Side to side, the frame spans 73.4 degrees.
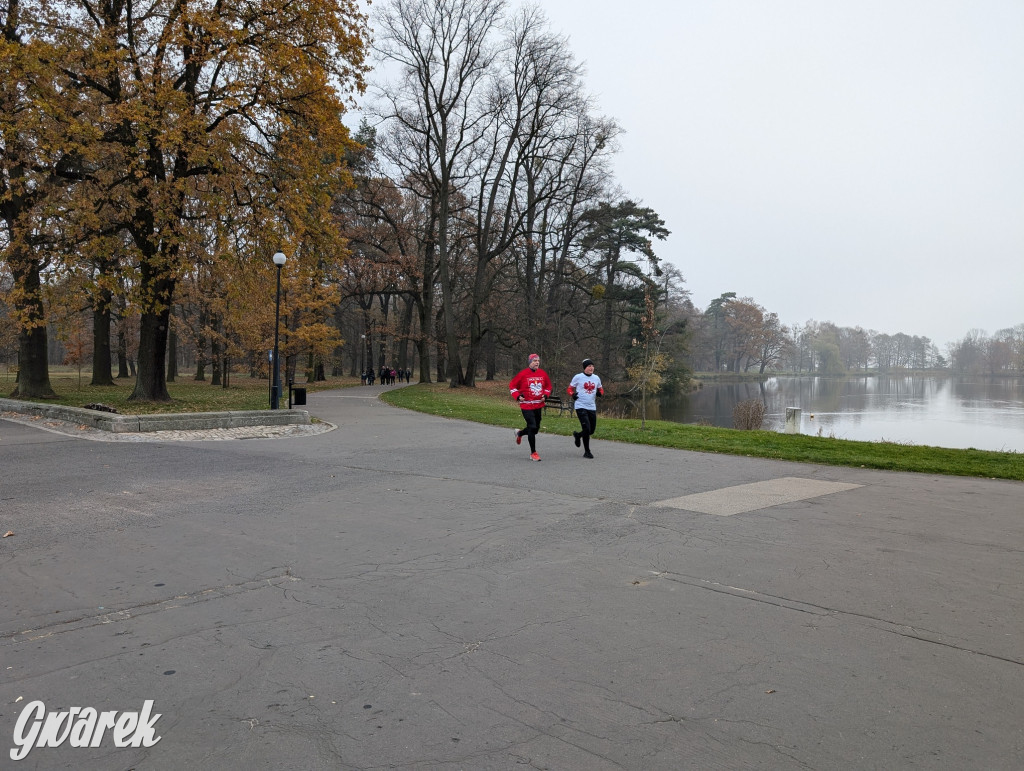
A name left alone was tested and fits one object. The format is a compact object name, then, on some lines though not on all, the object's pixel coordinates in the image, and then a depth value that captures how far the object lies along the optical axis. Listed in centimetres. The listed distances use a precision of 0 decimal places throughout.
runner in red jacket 1177
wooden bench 2688
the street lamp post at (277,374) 1880
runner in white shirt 1205
